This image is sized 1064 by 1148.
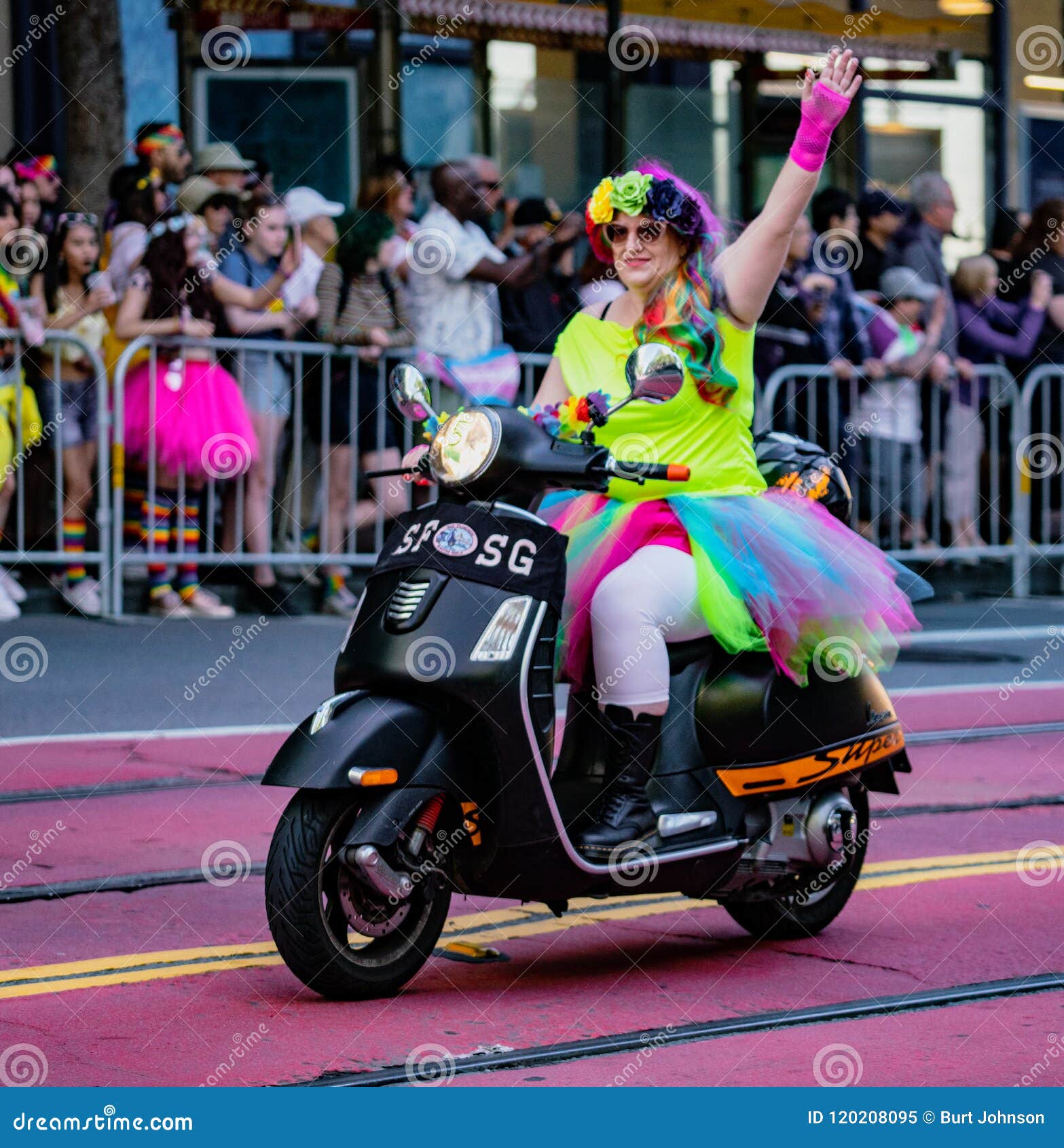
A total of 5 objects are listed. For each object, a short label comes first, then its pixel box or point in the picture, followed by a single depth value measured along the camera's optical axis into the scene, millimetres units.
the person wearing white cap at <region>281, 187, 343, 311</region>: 11812
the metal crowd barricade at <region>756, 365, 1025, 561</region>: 13477
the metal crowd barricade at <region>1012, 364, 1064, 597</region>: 14570
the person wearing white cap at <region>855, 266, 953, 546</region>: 13727
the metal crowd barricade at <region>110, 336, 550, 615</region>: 11213
